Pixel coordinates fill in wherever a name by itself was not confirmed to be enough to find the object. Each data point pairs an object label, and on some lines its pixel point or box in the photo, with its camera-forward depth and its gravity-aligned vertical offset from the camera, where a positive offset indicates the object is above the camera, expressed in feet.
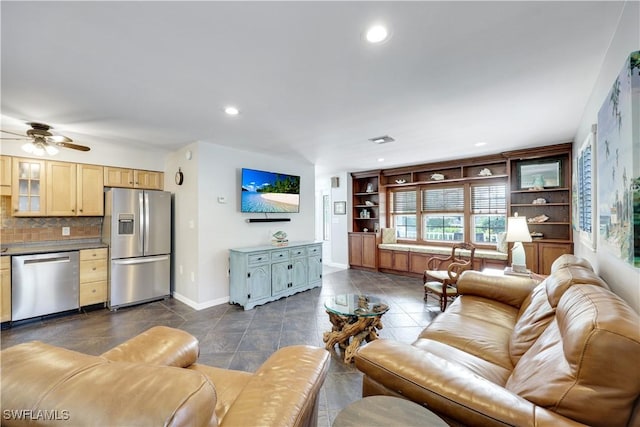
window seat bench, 15.07 -2.67
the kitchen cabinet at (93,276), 11.59 -2.64
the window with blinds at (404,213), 19.77 +0.25
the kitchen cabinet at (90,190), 12.09 +1.27
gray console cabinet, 12.16 -2.80
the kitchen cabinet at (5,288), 9.87 -2.67
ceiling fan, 9.15 +2.66
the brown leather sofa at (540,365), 2.79 -2.15
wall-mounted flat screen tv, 13.69 +1.40
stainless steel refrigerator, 12.00 -1.25
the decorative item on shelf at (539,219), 14.11 -0.17
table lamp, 9.44 -0.81
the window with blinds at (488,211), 16.20 +0.31
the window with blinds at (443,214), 17.75 +0.16
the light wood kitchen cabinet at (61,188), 11.42 +1.30
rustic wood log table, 7.93 -3.35
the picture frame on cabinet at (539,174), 13.78 +2.25
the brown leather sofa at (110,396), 1.80 -1.30
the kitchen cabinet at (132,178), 12.93 +2.03
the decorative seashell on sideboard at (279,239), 14.55 -1.23
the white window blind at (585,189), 7.54 +0.84
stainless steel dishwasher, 10.12 -2.68
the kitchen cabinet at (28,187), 10.77 +1.29
